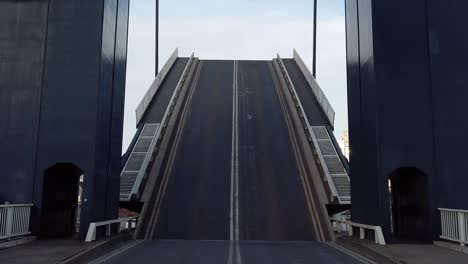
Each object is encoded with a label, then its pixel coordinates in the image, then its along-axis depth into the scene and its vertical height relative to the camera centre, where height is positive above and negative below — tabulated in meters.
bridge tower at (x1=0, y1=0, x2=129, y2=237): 15.38 +2.73
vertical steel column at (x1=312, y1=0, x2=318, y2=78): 49.32 +13.53
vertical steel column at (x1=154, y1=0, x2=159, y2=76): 52.78 +15.56
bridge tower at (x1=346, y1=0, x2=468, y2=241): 14.88 +2.59
